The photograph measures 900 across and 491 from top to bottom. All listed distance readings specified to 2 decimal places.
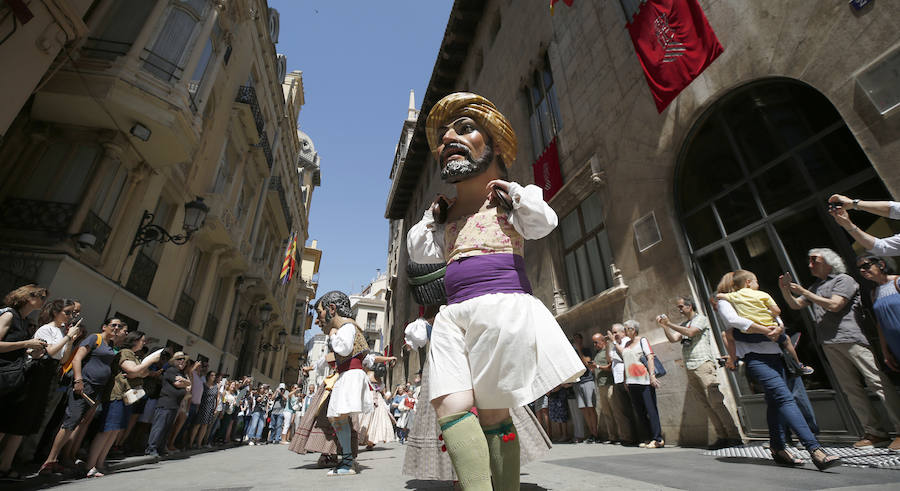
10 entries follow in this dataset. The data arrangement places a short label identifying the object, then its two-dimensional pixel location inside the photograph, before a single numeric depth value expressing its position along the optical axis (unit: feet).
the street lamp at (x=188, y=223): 27.74
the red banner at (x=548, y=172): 31.18
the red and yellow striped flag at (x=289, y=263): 70.33
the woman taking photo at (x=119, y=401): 14.57
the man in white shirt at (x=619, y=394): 19.24
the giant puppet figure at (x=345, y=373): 12.92
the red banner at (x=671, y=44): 18.90
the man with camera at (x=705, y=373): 16.29
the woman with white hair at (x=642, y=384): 17.58
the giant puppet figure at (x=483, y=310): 5.07
